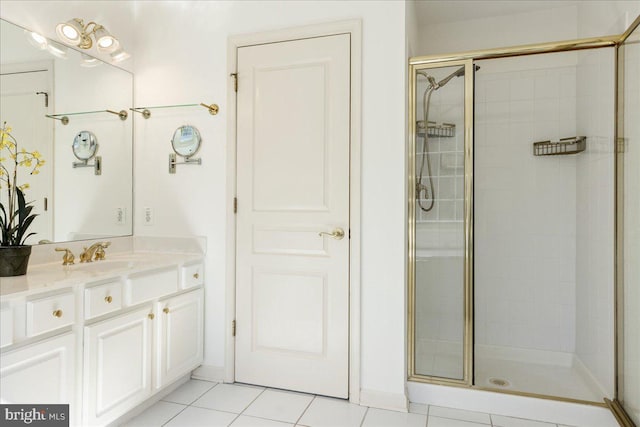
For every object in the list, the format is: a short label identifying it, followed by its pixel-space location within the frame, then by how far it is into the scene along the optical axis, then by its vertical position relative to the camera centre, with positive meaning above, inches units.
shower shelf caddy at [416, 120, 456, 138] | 91.4 +20.1
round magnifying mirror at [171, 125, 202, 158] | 100.2 +18.7
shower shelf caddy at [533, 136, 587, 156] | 104.9 +19.2
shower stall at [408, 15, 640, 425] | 81.7 -2.0
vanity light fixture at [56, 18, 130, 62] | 85.5 +40.6
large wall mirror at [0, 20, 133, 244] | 77.2 +19.0
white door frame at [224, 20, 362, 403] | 87.3 +10.7
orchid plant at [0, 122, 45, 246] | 69.4 +4.7
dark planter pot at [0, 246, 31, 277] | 65.7 -8.4
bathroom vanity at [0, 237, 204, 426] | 57.2 -21.7
